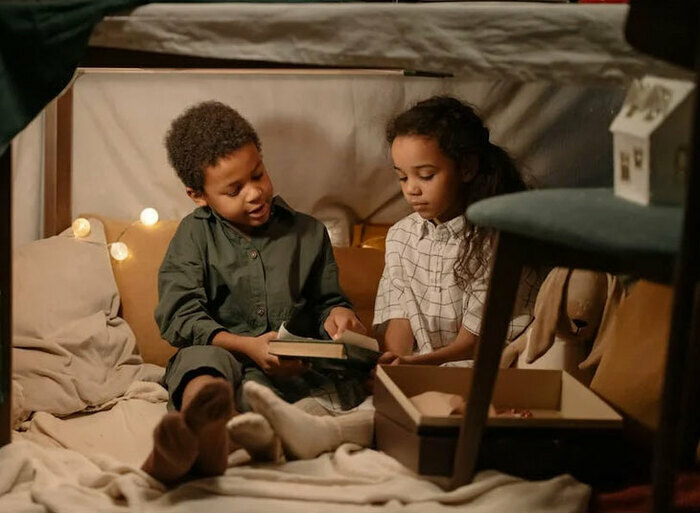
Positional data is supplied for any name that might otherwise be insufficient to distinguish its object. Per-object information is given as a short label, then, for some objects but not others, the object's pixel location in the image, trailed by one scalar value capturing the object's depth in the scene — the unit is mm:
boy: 1811
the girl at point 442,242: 1956
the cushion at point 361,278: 2182
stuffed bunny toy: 1759
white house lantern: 1193
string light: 2211
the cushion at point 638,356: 1576
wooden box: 1437
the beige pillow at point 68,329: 1844
